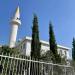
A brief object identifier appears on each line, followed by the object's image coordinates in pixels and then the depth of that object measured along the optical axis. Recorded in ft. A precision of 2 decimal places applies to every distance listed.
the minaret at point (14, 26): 116.26
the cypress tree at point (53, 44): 70.57
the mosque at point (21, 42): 116.47
